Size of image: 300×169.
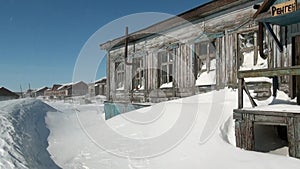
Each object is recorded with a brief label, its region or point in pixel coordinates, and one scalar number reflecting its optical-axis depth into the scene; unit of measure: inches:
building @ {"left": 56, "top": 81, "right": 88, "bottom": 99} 2795.3
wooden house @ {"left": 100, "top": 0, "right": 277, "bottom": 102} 311.3
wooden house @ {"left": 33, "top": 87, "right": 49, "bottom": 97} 3788.9
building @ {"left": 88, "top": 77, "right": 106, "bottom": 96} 2084.2
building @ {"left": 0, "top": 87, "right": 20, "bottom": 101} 2611.5
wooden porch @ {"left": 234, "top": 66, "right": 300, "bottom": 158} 173.2
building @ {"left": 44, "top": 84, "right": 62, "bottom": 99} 3026.3
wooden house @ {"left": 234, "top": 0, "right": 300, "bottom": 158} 178.5
